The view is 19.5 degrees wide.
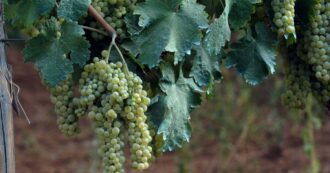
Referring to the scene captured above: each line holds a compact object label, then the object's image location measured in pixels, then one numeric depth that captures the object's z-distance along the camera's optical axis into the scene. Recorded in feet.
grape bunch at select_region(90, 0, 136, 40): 6.04
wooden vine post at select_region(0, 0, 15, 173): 5.89
